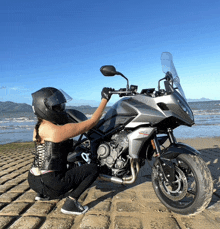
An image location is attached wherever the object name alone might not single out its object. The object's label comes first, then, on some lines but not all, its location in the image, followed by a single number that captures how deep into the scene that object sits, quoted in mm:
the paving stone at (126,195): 2919
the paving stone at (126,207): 2544
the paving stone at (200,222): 2147
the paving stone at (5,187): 3283
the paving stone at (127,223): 2168
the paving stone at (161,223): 2160
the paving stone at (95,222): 2191
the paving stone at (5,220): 2258
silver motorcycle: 2321
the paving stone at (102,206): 2599
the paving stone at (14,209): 2520
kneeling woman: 2328
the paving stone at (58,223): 2209
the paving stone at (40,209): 2510
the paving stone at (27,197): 2898
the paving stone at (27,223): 2205
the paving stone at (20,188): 3277
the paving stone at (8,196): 2910
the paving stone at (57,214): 2443
